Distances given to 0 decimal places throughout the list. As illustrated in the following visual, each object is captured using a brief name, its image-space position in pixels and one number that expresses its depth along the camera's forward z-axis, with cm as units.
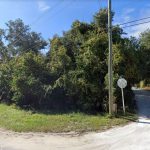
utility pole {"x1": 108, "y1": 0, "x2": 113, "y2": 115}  906
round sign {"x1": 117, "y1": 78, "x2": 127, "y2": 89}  919
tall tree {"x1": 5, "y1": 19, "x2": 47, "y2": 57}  2011
